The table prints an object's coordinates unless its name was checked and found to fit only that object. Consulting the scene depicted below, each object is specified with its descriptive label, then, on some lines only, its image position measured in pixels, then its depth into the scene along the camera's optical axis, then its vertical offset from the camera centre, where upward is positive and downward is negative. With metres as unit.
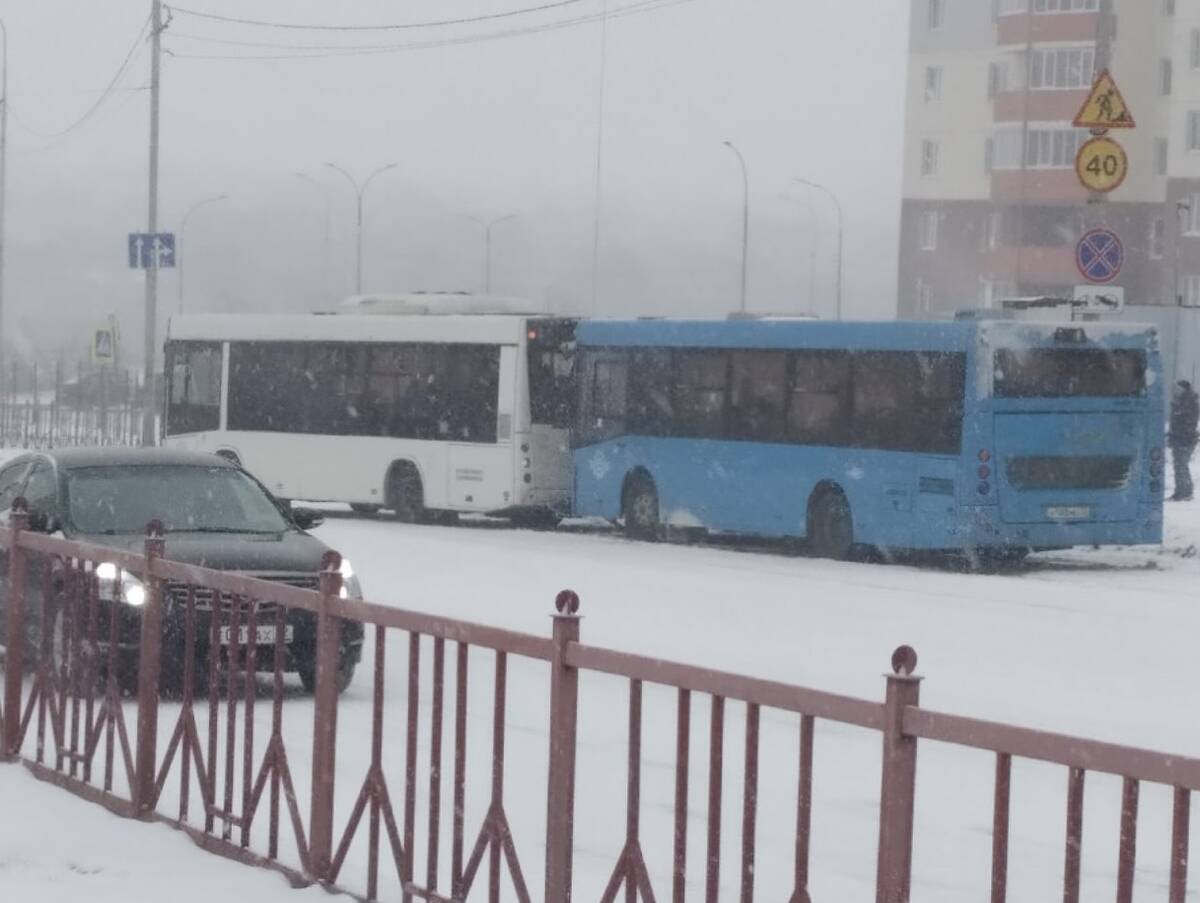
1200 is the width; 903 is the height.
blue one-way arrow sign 41.50 +1.42
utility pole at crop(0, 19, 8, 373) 60.59 +4.79
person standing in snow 35.03 -0.96
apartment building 77.12 +7.08
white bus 31.94 -0.89
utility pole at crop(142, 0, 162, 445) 43.56 +2.09
